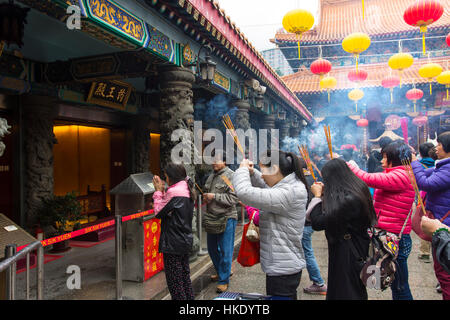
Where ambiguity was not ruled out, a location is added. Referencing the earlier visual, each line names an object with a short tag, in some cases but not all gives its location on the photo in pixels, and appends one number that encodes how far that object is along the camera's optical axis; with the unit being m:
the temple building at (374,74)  15.68
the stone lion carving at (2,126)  2.67
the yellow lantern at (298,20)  6.29
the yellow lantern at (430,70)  9.43
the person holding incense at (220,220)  3.79
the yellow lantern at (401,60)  8.62
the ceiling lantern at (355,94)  12.17
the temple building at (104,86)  3.94
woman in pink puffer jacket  2.83
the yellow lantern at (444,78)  9.96
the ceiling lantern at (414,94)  13.03
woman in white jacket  2.23
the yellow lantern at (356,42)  7.85
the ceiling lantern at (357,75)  11.13
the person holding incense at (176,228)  2.90
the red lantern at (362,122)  16.19
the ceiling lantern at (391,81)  11.42
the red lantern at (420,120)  15.36
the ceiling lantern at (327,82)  11.51
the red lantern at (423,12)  6.50
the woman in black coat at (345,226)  2.06
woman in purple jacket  2.71
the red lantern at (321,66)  10.09
